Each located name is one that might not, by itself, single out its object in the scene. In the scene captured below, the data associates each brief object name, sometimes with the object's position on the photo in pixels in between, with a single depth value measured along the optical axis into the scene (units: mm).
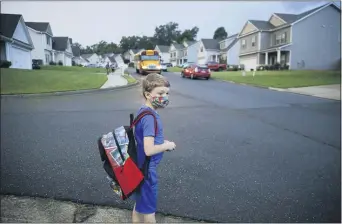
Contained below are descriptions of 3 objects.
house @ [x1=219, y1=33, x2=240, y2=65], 36897
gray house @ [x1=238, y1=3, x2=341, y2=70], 32688
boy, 2002
